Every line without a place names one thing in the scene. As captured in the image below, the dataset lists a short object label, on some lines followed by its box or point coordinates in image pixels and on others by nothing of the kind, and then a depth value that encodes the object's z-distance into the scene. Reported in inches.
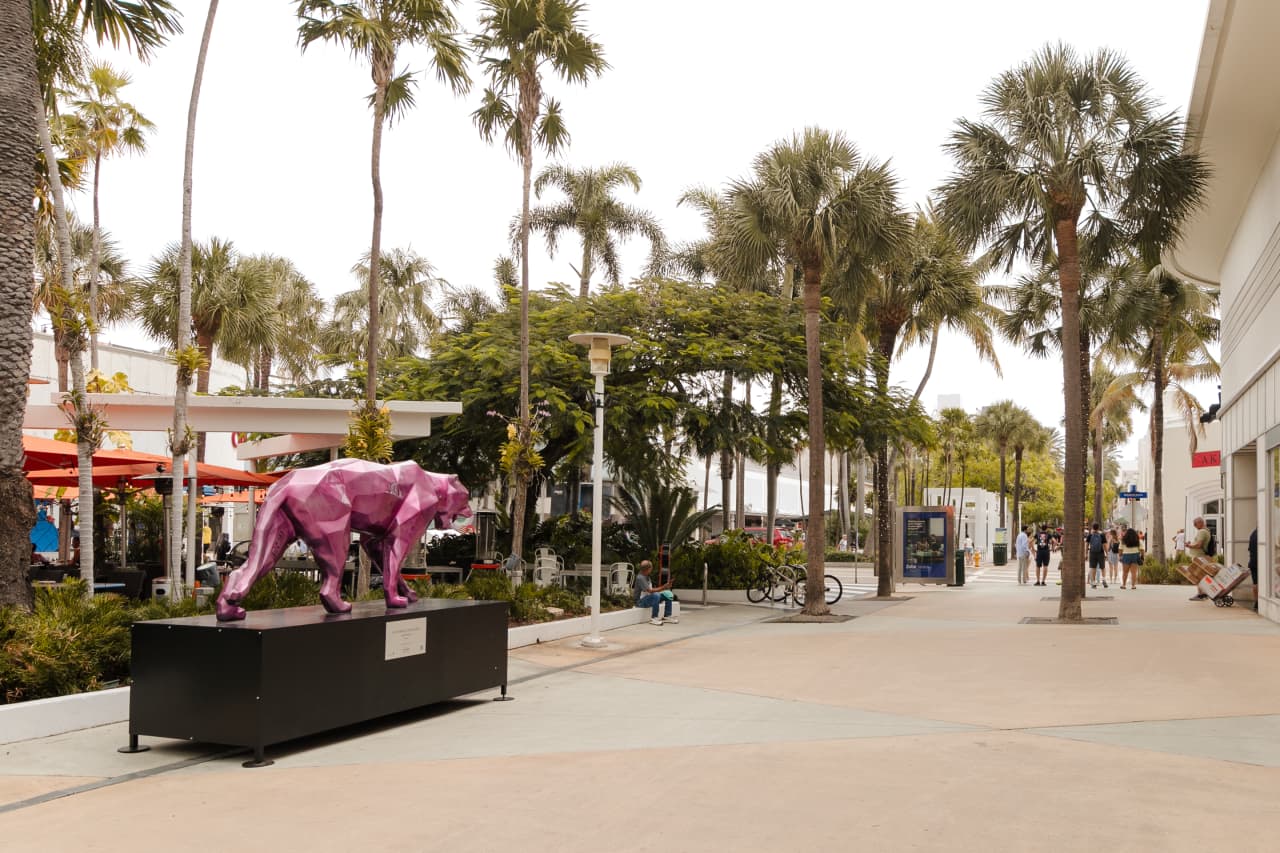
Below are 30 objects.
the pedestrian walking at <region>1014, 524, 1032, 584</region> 1278.3
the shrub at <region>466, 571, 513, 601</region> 602.2
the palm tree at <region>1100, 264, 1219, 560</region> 1109.7
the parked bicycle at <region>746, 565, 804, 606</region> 864.9
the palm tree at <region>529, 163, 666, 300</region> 1291.8
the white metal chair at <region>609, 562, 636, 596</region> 783.7
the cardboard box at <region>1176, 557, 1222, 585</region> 923.3
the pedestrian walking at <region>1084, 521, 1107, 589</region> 1101.1
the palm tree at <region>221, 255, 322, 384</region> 1316.4
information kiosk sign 1198.3
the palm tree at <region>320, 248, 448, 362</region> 1533.0
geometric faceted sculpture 329.7
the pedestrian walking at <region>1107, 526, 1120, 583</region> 1261.9
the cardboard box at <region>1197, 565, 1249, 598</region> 833.5
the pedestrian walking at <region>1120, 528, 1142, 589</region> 1087.6
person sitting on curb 729.0
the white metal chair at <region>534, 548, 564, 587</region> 775.1
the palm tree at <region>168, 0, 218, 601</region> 478.0
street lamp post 550.6
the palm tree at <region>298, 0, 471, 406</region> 574.2
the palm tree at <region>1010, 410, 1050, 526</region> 2596.0
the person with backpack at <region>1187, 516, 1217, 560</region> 987.3
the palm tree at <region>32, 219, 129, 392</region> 971.9
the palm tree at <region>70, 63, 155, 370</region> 695.7
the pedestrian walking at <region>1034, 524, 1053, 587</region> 1221.7
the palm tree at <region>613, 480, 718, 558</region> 915.4
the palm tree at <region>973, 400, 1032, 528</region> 2591.0
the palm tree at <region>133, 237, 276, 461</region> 1056.8
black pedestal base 290.4
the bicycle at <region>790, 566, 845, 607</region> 849.3
